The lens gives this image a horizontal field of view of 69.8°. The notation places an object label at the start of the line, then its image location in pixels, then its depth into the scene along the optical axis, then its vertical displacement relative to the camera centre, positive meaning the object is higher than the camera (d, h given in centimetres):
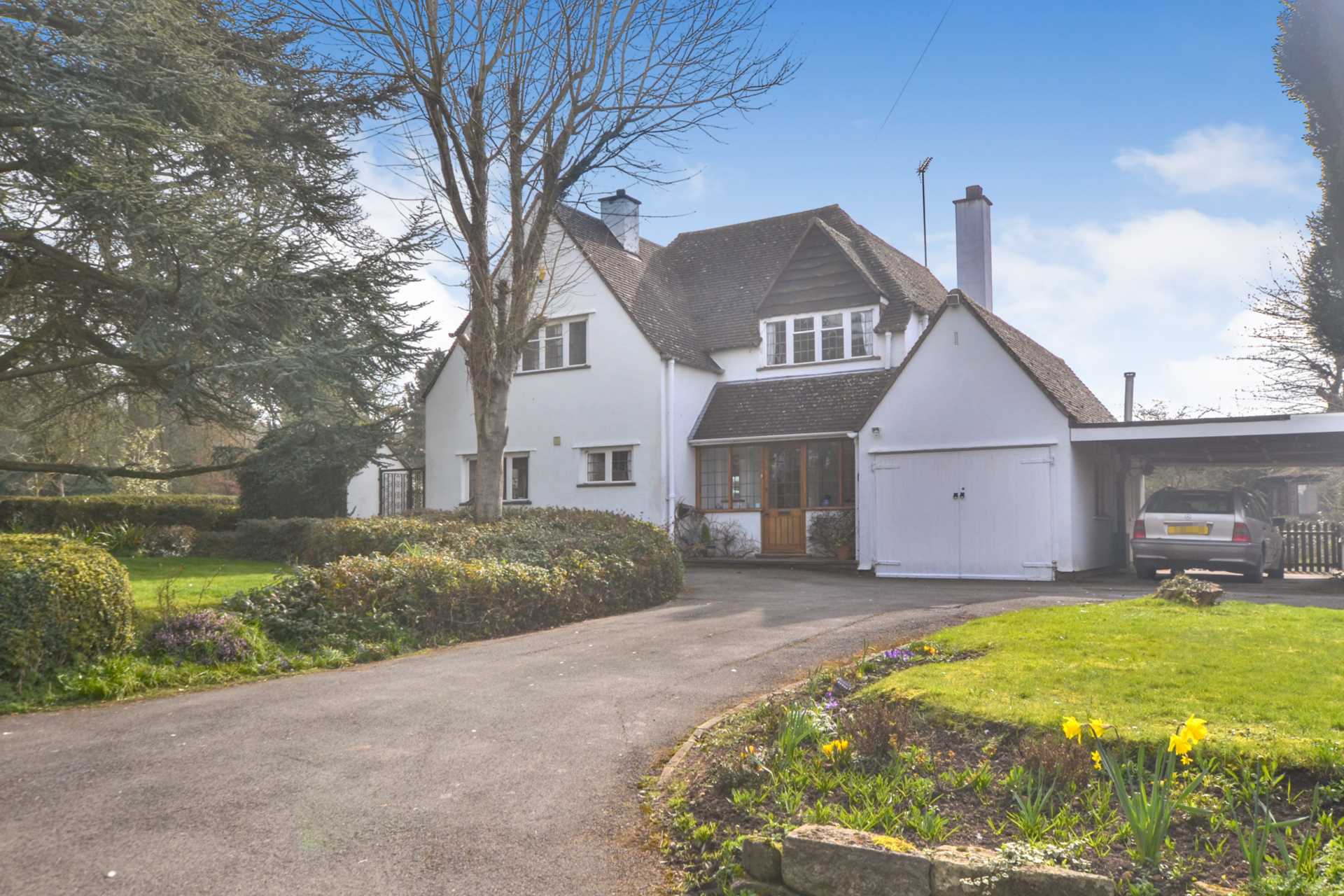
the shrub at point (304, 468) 1614 +41
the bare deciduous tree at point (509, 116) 1425 +575
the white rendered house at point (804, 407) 1855 +176
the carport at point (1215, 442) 1641 +76
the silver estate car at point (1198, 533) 1692 -92
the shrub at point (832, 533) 2141 -108
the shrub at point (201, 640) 877 -139
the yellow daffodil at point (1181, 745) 400 -110
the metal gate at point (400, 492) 2808 -13
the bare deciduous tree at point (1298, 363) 3186 +402
